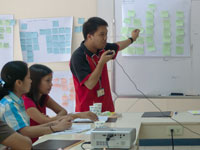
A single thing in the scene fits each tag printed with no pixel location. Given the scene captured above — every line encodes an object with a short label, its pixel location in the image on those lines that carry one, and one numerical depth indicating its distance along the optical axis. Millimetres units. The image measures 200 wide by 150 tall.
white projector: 2545
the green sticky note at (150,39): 5806
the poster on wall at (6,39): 6481
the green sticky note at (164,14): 5750
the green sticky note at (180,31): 5703
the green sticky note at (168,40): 5756
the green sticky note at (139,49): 5822
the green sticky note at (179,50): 5719
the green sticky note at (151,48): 5803
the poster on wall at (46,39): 6263
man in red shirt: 4481
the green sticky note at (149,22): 5794
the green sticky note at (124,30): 5859
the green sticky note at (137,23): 5825
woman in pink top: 3747
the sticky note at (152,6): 5772
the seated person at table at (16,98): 2915
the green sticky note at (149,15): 5787
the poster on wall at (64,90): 6304
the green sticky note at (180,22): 5697
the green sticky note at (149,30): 5806
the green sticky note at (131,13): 5825
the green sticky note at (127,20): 5849
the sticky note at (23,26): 6400
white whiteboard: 5682
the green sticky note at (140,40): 5822
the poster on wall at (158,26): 5703
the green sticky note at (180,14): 5697
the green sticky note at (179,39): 5713
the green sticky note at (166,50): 5756
